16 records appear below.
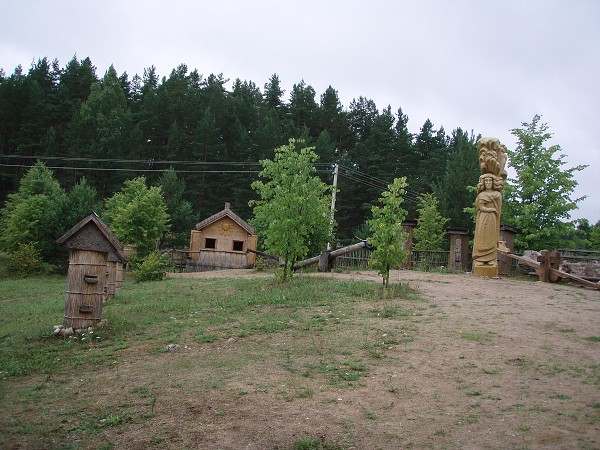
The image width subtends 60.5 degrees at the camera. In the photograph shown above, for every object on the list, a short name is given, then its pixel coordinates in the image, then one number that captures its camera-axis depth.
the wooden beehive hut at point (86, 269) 11.26
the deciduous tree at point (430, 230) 38.66
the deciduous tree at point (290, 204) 17.25
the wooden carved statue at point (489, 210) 19.33
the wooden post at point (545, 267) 18.22
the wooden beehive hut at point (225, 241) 33.31
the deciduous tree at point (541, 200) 27.94
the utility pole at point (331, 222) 19.92
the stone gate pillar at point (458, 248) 23.95
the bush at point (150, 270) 23.17
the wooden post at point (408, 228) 23.41
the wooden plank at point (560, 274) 16.70
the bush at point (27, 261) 28.47
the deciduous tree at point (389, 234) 14.62
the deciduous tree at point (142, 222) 29.50
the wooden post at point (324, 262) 22.78
